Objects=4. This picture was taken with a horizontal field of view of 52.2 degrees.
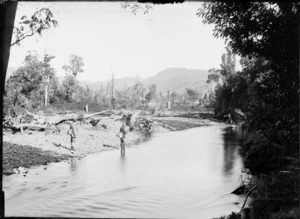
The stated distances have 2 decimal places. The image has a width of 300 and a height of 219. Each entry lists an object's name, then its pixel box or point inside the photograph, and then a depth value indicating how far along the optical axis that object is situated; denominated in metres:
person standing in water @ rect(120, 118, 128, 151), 19.13
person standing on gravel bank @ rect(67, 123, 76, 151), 17.53
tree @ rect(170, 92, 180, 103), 87.55
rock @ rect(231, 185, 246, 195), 11.27
